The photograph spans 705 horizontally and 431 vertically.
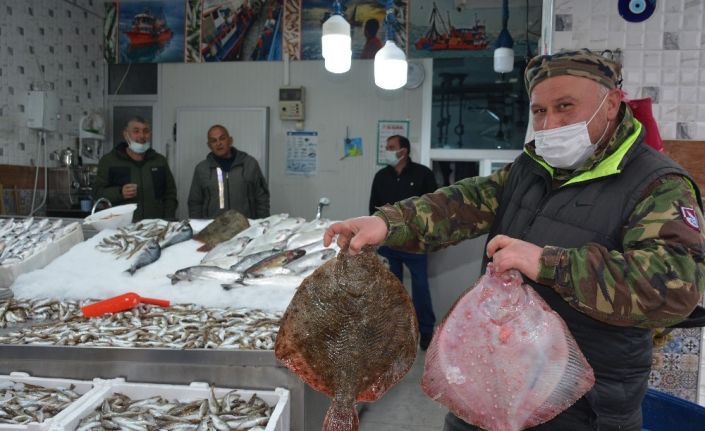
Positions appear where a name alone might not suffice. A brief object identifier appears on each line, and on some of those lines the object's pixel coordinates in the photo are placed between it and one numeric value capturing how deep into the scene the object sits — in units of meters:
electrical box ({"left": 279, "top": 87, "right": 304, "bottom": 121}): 8.07
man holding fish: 1.35
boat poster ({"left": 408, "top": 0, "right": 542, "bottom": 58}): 7.39
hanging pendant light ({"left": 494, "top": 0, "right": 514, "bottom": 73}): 6.20
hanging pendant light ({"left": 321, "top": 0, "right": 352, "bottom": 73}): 4.27
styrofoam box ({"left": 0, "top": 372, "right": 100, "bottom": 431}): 2.20
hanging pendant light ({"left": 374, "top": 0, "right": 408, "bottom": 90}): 4.55
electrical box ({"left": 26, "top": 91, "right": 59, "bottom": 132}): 7.16
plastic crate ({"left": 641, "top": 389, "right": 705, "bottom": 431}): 2.34
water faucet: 4.49
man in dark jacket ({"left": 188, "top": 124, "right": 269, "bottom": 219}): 6.13
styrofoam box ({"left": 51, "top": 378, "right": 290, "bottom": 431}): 2.14
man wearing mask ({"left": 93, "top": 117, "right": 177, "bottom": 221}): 5.62
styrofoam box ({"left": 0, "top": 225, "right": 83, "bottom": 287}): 3.47
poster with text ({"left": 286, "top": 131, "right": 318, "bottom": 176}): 8.23
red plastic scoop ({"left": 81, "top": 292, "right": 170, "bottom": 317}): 2.90
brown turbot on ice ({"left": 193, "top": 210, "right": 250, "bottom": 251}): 4.17
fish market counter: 2.21
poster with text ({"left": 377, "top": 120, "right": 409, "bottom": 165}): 7.86
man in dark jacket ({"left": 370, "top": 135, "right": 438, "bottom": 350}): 5.84
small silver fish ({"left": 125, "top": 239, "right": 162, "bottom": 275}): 3.61
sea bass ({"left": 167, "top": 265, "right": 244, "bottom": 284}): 3.42
